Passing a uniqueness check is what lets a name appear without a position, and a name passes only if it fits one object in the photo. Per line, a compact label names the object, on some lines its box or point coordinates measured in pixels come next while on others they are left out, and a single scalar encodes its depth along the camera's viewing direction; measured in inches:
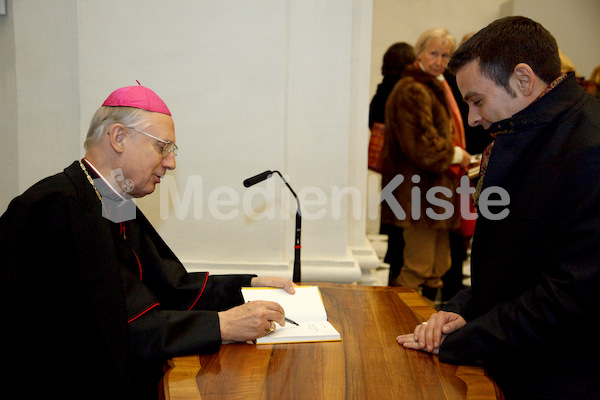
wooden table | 63.2
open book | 79.0
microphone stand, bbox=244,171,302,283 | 108.7
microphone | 98.0
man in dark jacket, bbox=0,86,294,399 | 72.6
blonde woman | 172.9
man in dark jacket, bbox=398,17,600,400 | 62.4
